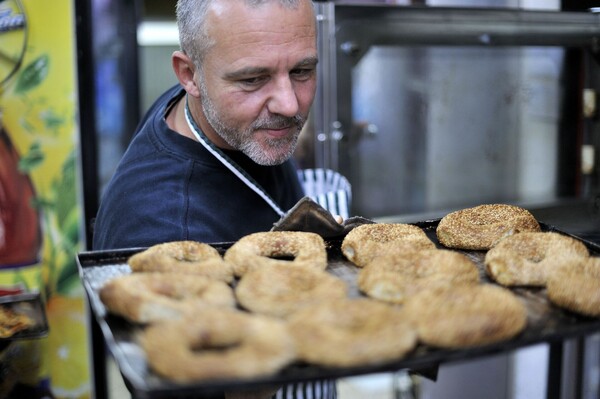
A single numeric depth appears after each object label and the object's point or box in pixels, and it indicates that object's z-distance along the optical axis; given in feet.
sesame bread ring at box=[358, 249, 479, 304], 4.10
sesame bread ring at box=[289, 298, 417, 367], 3.22
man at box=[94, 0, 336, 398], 5.80
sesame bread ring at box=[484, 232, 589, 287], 4.37
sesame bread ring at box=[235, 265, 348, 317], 3.86
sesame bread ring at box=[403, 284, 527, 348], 3.45
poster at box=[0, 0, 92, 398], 9.91
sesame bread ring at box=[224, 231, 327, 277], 4.53
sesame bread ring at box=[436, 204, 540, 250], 5.17
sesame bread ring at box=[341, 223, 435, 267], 4.86
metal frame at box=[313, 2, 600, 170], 9.66
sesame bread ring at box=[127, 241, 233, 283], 4.38
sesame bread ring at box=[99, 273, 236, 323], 3.67
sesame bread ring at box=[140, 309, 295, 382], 3.04
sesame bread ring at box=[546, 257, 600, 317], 3.79
